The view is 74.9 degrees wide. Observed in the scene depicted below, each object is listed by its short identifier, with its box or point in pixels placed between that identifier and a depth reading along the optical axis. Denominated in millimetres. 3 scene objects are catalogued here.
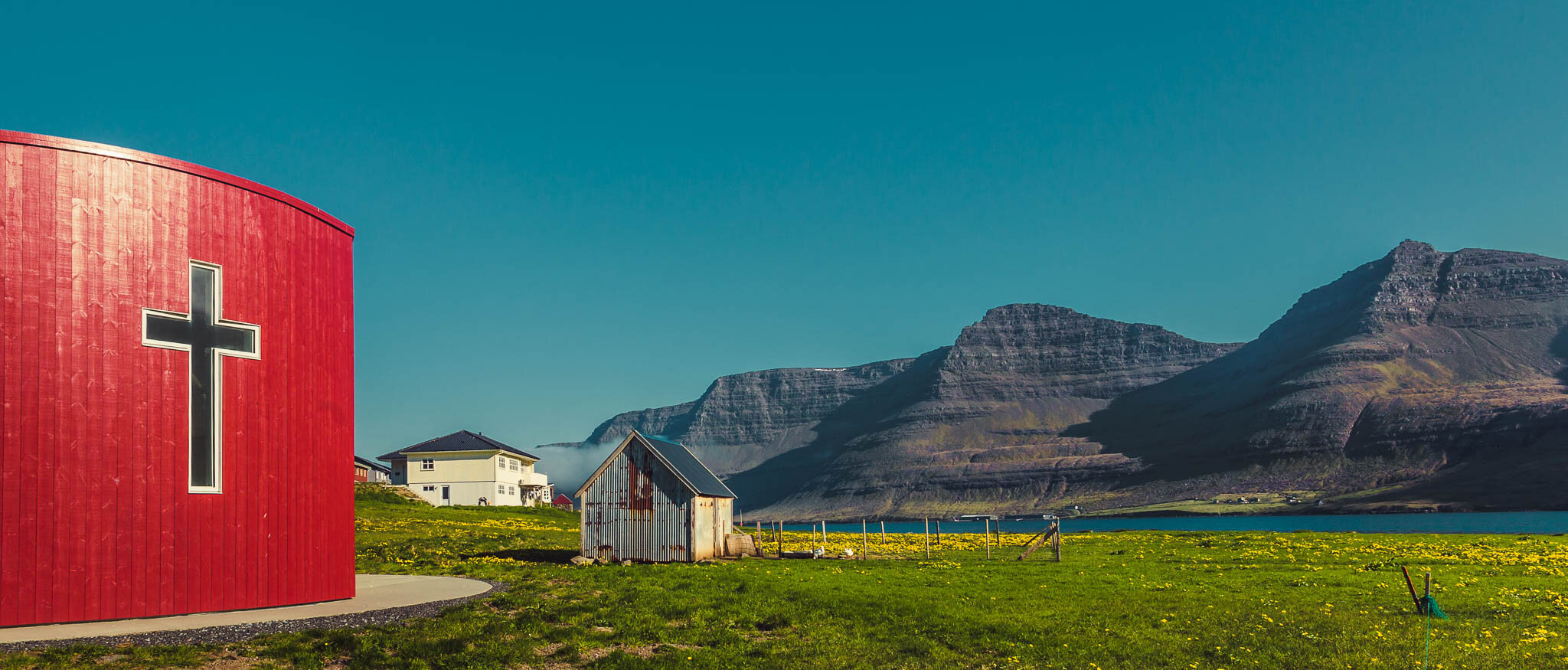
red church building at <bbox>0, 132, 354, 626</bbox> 20062
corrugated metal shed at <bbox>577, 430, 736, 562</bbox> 42625
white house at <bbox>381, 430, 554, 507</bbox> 98562
